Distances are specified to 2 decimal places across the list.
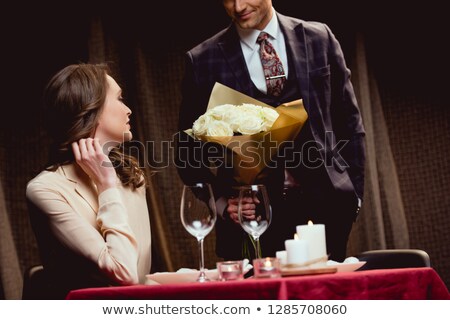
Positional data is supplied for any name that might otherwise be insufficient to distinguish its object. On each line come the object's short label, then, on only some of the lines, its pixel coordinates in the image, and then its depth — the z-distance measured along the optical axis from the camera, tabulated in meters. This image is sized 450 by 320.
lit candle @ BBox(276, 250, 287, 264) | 3.39
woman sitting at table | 3.64
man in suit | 4.19
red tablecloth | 3.14
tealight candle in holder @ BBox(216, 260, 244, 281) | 3.29
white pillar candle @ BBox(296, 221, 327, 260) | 3.32
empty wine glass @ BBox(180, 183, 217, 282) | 3.45
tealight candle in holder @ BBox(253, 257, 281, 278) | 3.24
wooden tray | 3.25
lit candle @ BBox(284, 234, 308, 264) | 3.29
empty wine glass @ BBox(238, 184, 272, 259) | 3.45
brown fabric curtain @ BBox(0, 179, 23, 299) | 5.48
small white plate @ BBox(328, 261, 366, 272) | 3.32
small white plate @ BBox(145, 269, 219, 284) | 3.37
